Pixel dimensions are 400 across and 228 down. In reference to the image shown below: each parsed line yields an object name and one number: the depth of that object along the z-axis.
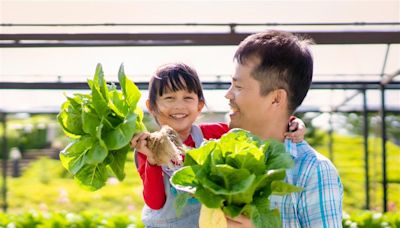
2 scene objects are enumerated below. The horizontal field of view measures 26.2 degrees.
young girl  2.93
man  2.44
